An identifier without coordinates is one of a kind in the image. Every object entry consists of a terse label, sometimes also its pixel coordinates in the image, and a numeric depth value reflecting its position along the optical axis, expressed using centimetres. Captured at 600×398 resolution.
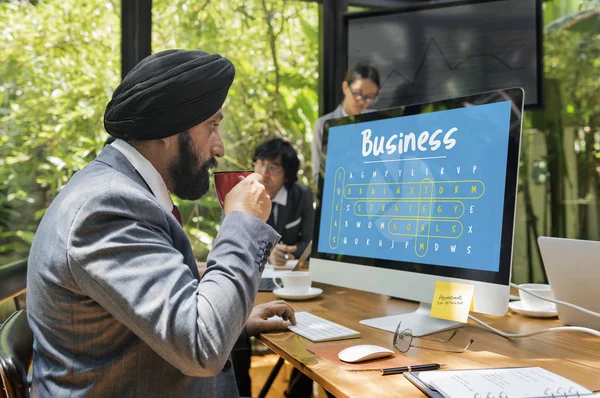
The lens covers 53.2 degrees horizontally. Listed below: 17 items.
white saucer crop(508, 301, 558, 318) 148
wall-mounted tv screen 347
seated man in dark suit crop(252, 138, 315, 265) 336
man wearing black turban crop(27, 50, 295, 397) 90
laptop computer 128
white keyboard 129
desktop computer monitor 122
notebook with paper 89
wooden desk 98
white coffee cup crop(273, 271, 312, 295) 177
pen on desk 103
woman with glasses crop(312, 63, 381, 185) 350
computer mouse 109
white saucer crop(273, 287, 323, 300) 173
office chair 91
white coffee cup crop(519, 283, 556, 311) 151
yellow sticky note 122
